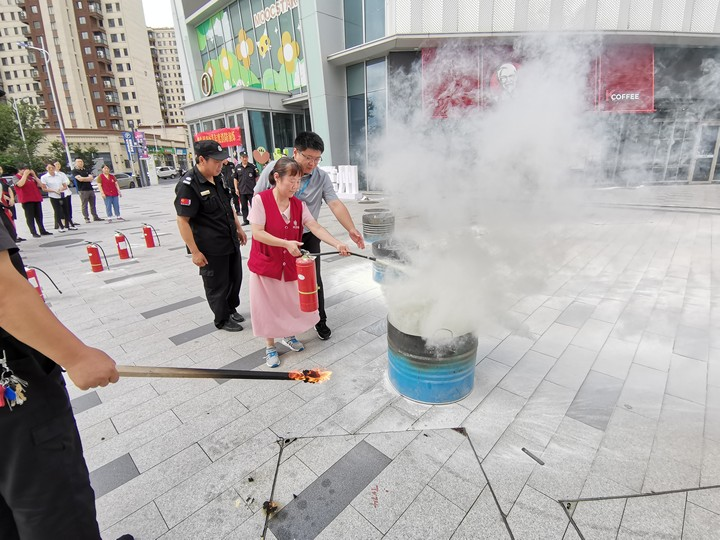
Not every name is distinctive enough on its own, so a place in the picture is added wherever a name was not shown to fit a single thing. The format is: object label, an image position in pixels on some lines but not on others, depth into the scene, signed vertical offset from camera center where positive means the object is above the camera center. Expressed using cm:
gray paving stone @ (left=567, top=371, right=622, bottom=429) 250 -180
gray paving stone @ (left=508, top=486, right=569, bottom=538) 173 -178
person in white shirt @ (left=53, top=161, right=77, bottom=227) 979 -34
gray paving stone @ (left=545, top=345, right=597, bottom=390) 292 -180
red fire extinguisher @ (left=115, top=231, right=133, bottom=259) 705 -127
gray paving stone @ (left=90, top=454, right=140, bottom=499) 207 -175
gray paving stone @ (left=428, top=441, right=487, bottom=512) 192 -177
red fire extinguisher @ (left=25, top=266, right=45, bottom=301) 474 -121
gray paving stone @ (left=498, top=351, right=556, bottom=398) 285 -179
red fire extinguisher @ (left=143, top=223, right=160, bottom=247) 794 -124
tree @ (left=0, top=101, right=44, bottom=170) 2917 +404
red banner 1817 +211
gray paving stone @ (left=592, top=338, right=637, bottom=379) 305 -180
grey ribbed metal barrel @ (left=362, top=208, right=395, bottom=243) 551 -87
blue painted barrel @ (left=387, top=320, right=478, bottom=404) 251 -145
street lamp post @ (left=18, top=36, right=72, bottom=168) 2389 +503
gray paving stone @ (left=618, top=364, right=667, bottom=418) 259 -181
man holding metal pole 107 -75
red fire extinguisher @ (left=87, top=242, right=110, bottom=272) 619 -129
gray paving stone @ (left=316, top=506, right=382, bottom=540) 175 -177
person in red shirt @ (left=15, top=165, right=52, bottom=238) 864 -28
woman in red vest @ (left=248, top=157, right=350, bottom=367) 290 -68
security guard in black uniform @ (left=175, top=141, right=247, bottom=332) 332 -52
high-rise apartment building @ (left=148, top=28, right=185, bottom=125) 9430 +2824
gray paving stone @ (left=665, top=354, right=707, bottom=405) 271 -181
